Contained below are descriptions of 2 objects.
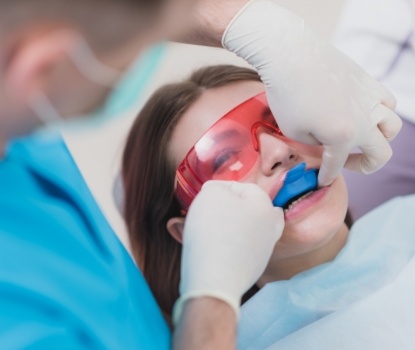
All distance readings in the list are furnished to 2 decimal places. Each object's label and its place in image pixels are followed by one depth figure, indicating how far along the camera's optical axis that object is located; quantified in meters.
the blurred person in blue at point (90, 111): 0.60
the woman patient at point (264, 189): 1.23
